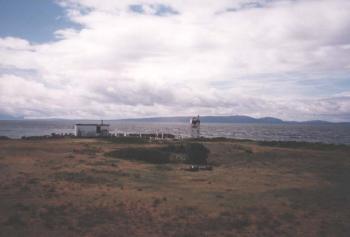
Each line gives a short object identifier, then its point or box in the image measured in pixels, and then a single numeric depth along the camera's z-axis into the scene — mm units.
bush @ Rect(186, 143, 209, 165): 34625
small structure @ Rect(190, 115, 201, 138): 66156
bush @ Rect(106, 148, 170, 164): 34769
